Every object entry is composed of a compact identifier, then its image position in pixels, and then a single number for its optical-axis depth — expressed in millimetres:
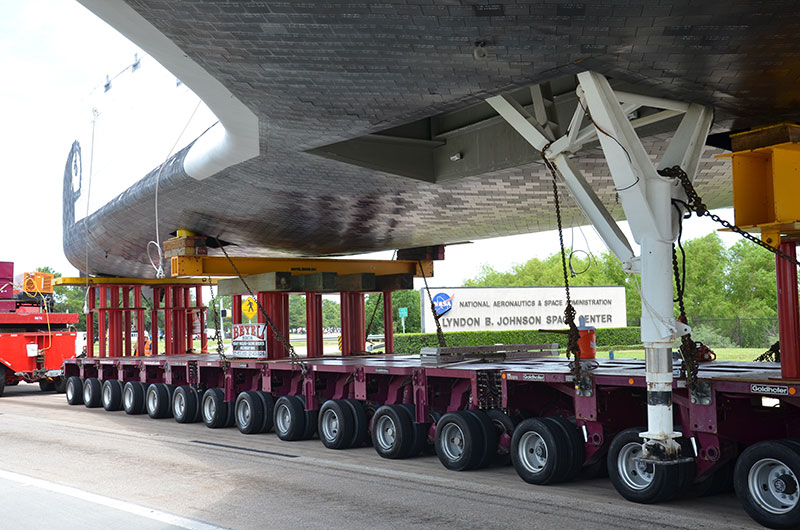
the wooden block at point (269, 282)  17484
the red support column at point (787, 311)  8047
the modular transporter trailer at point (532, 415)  7926
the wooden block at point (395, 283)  19594
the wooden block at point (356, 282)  18297
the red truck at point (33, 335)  25438
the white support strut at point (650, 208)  7797
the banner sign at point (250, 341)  16438
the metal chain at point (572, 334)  8781
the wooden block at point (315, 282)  17781
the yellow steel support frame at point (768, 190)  8086
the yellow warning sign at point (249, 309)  28864
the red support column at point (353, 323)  19219
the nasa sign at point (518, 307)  42750
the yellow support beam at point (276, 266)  17656
